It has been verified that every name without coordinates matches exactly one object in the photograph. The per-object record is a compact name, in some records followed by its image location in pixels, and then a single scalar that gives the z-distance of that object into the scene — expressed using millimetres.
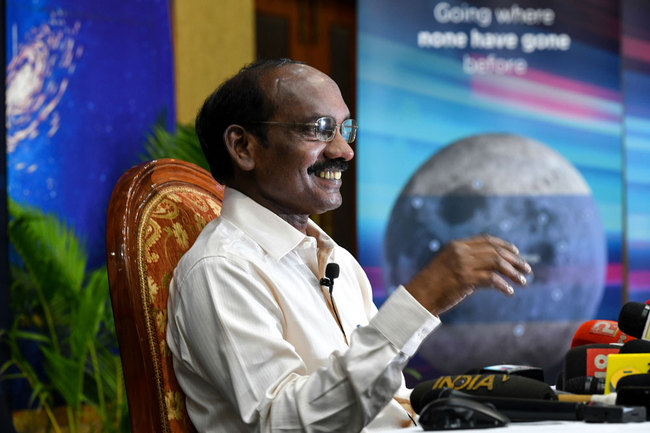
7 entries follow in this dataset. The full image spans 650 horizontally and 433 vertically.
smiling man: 3183
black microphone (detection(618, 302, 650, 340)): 3324
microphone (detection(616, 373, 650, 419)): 3106
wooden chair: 3336
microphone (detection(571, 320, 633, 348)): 3513
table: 3041
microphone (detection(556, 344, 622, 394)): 3346
